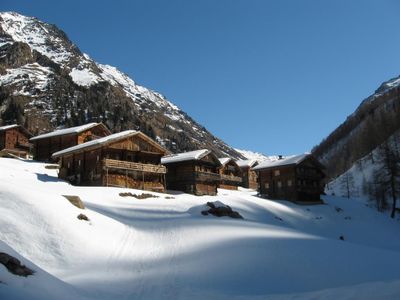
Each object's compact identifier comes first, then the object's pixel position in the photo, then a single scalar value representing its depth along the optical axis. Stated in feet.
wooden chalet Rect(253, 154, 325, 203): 210.18
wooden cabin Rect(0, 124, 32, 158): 245.47
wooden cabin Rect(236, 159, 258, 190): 322.34
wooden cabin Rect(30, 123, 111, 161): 216.74
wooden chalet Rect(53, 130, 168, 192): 158.81
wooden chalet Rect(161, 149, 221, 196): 191.21
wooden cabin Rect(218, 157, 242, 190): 253.65
